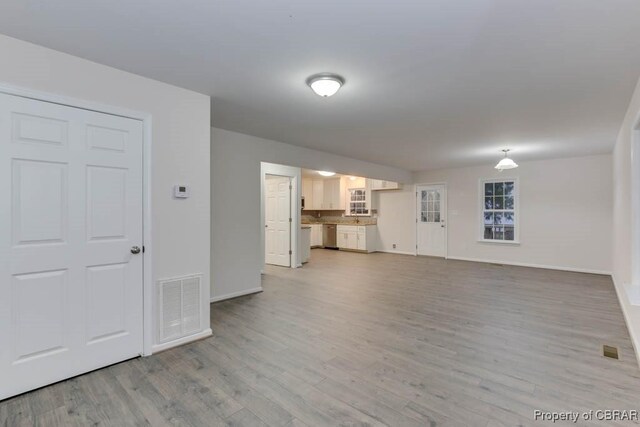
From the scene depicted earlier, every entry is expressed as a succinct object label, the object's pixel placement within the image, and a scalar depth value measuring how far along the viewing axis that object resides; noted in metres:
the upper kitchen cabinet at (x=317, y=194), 10.71
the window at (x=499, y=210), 7.30
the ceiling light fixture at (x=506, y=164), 5.27
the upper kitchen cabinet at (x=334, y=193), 10.33
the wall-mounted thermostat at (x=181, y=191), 2.95
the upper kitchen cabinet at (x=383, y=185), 9.12
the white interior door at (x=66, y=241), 2.15
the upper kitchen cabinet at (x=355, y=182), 10.03
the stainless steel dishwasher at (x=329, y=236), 10.38
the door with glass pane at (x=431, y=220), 8.41
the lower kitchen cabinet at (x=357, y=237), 9.44
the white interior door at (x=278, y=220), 7.04
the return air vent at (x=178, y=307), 2.87
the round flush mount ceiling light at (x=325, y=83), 2.66
